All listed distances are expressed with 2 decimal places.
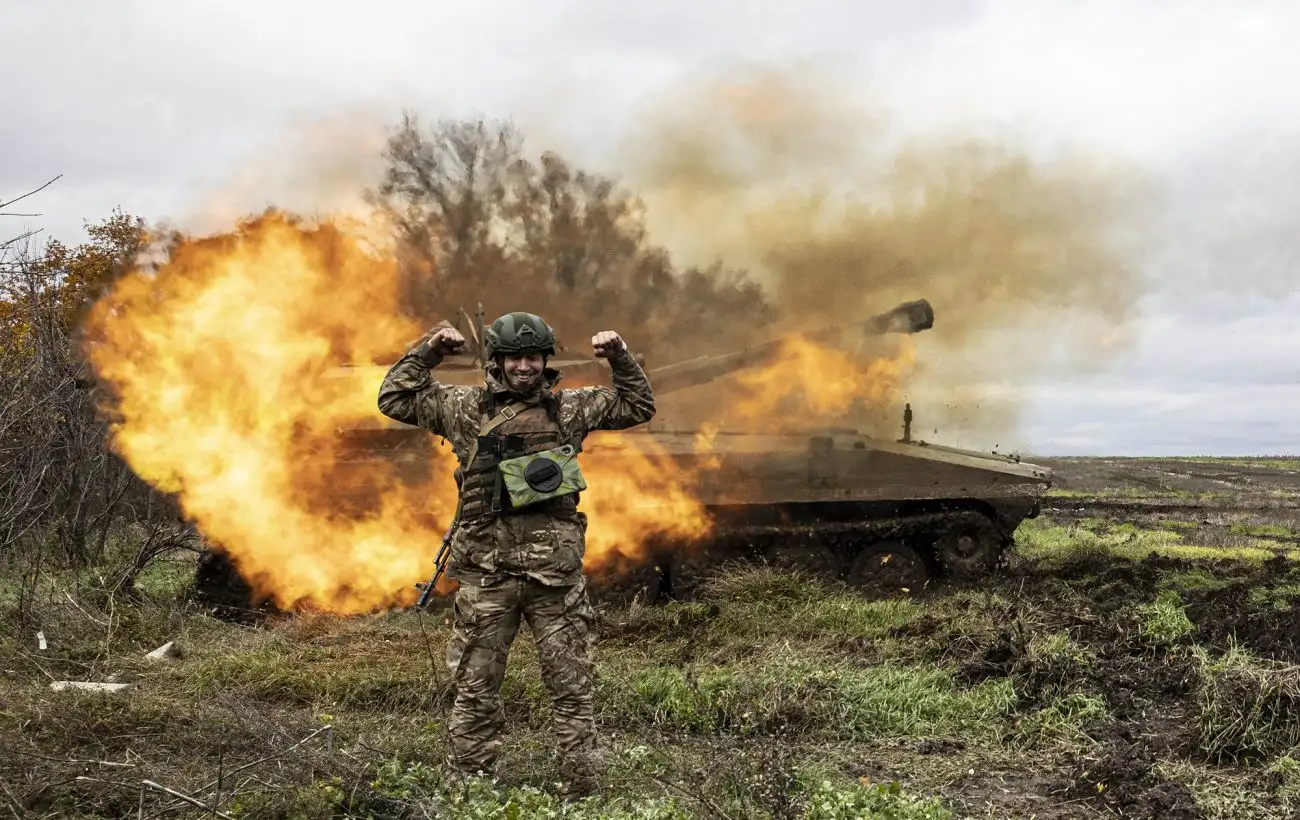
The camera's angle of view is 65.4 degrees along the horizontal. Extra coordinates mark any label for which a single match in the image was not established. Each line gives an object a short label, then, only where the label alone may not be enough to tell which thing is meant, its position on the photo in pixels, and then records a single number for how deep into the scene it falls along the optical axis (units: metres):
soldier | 4.71
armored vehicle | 11.09
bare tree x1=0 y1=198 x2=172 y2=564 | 8.04
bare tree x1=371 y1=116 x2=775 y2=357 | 14.85
